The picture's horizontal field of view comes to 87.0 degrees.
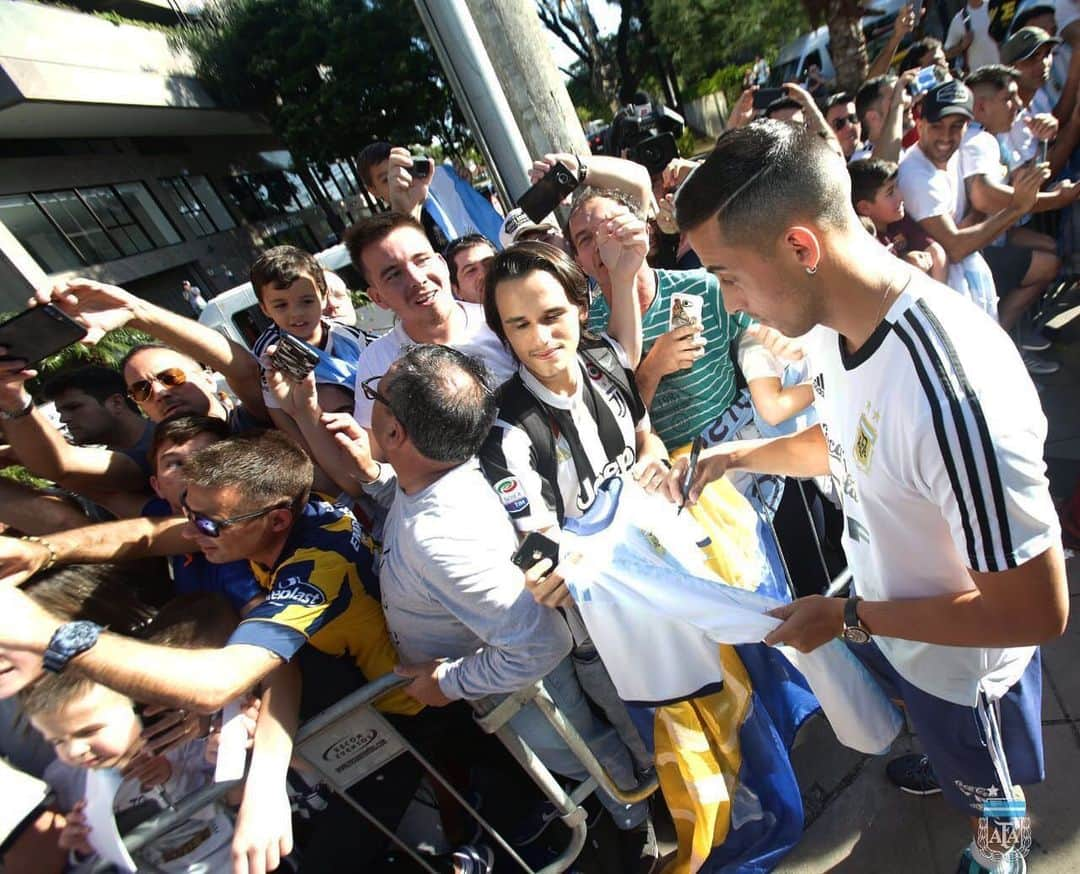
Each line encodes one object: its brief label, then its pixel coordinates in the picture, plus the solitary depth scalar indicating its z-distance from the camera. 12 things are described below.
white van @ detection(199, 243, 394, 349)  7.39
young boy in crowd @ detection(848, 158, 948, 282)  3.29
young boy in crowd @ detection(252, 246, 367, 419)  3.12
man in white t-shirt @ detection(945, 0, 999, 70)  6.34
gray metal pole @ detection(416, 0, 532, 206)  2.99
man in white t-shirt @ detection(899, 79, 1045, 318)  3.33
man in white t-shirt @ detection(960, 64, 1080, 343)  3.64
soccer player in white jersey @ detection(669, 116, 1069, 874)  1.10
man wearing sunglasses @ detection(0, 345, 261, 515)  2.29
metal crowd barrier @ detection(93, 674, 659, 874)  1.52
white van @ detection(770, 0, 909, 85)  16.80
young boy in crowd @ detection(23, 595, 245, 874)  1.48
